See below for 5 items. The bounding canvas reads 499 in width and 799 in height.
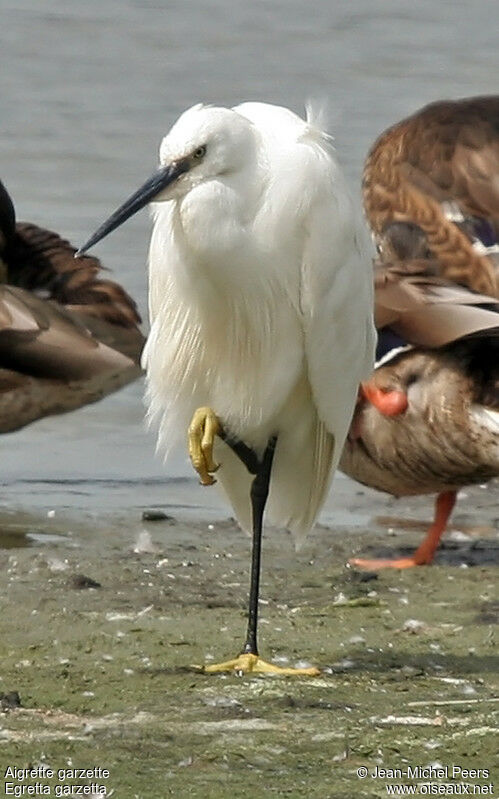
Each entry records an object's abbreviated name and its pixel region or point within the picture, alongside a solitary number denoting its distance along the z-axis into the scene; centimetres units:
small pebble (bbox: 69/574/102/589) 1426
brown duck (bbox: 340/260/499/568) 1548
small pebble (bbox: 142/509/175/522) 1742
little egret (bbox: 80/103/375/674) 1129
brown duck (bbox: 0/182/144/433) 1723
